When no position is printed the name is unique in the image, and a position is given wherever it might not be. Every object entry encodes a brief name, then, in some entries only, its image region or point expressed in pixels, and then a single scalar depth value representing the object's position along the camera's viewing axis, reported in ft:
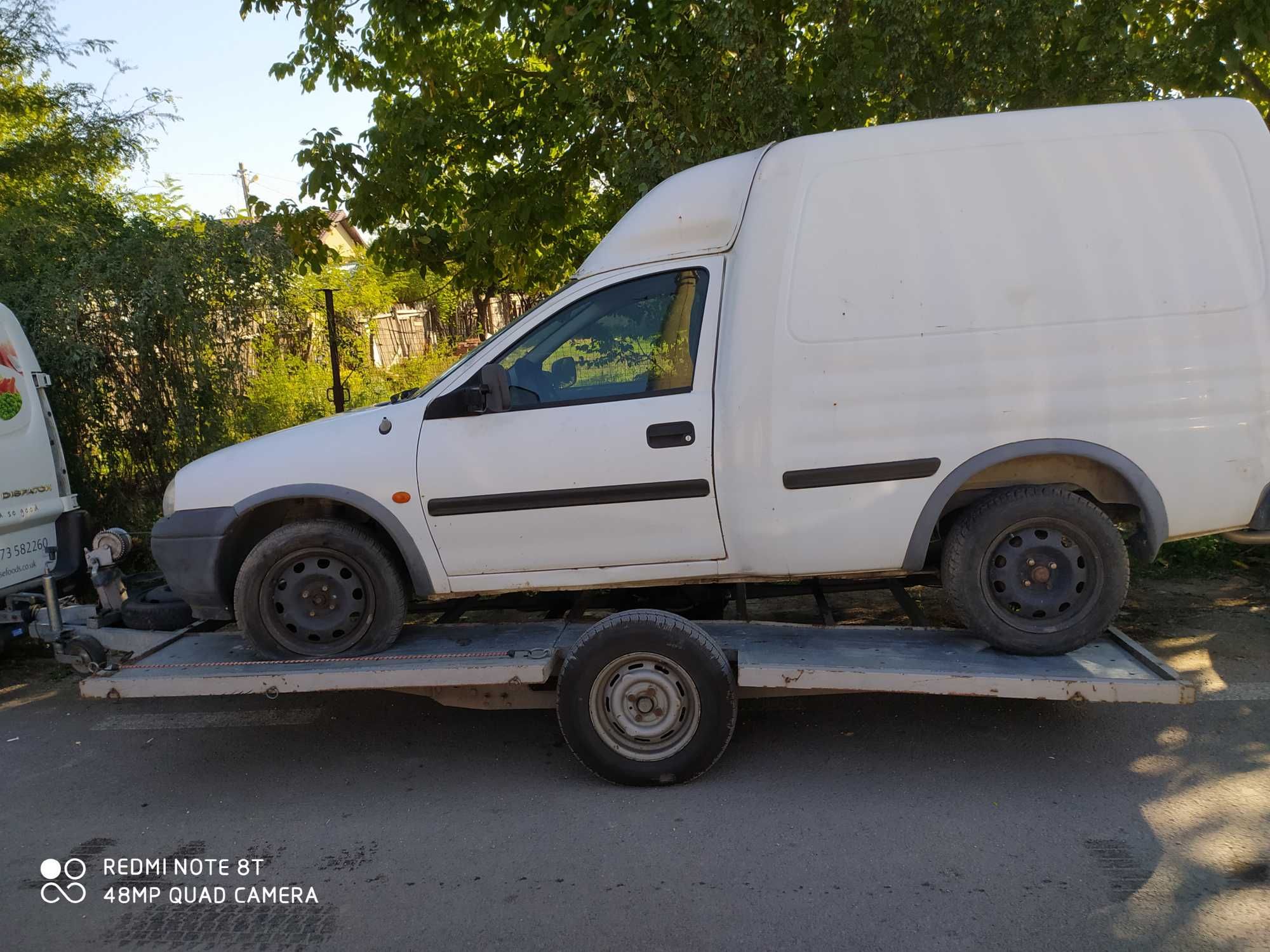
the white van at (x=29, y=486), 18.72
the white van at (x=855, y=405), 13.47
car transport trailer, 13.08
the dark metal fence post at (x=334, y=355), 26.21
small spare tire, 16.53
